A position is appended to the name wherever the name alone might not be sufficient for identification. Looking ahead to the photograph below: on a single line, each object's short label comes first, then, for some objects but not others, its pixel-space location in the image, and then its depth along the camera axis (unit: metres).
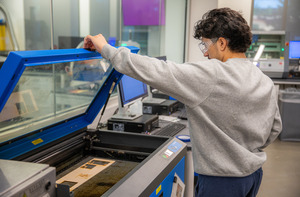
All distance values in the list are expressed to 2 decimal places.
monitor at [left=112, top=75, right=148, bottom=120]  2.33
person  1.16
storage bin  4.79
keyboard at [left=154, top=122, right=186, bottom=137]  2.35
